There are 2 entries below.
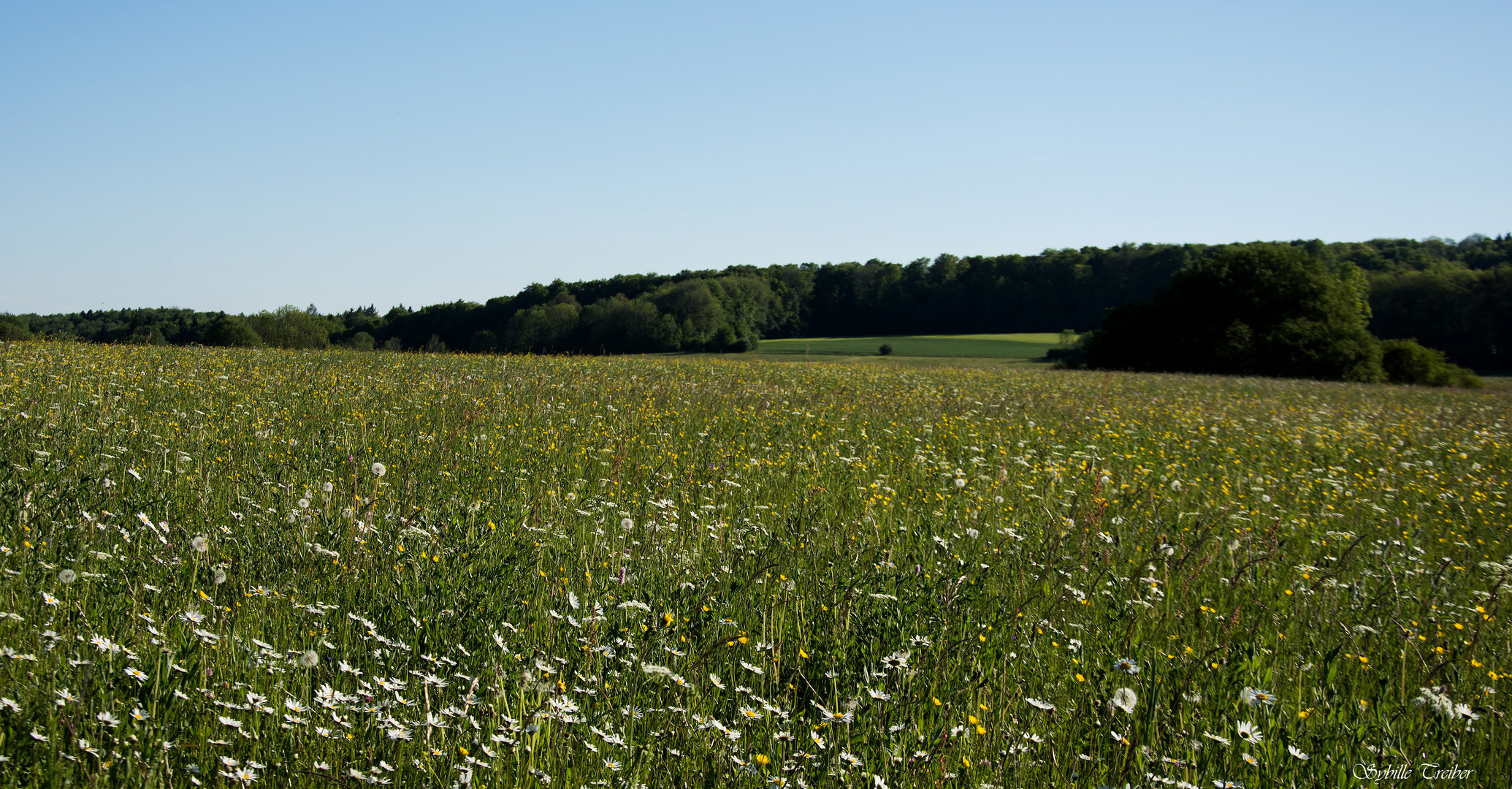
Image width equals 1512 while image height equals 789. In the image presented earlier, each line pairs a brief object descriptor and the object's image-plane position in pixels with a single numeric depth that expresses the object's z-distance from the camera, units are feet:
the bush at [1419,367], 119.34
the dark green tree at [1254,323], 121.49
